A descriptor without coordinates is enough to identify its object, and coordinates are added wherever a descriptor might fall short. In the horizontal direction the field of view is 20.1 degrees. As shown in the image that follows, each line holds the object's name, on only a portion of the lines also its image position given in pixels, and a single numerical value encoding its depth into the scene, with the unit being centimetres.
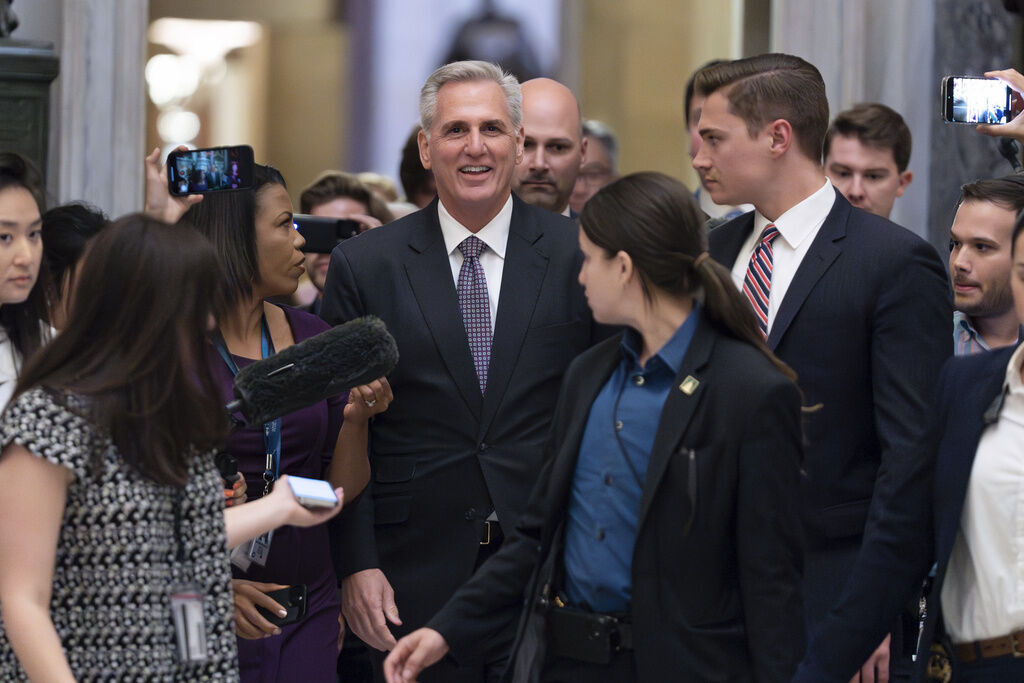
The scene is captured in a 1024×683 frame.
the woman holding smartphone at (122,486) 506
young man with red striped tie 673
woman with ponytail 557
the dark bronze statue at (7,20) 1104
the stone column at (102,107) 1221
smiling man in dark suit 750
